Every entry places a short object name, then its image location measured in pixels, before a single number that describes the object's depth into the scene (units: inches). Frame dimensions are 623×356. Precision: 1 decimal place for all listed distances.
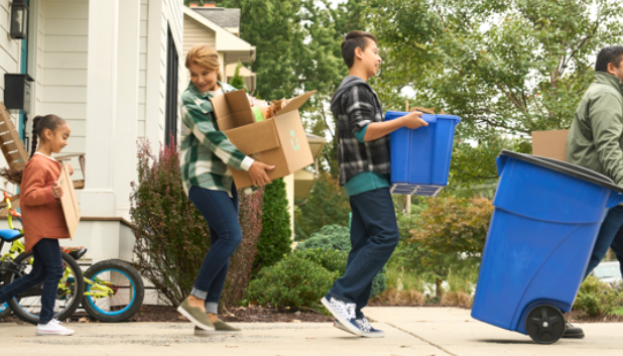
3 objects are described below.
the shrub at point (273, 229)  385.1
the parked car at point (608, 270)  945.3
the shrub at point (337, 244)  379.2
